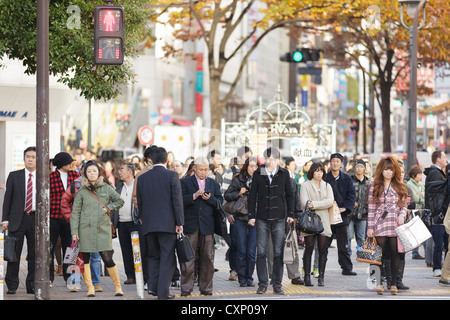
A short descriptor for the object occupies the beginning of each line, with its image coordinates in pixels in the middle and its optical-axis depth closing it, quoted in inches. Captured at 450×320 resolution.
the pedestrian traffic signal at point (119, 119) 2165.7
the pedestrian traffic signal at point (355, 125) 1849.4
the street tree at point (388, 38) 1072.2
